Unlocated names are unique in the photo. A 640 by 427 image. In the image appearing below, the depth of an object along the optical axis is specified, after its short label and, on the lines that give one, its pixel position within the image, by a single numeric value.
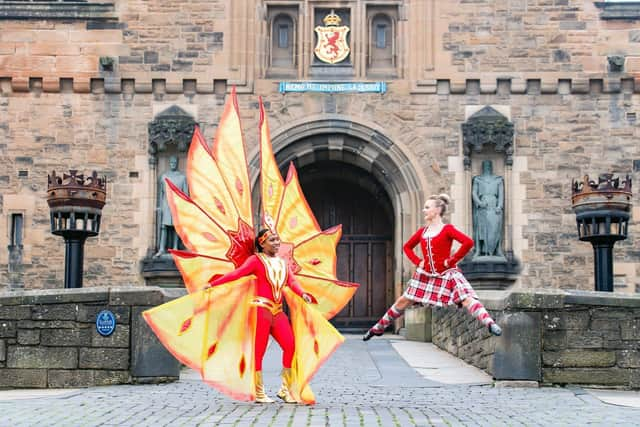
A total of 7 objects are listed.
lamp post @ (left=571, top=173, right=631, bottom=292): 16.19
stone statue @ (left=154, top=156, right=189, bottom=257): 20.53
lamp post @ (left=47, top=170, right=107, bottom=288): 15.95
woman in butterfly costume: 9.45
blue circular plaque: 12.07
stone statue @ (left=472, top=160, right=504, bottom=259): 20.42
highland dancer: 9.70
